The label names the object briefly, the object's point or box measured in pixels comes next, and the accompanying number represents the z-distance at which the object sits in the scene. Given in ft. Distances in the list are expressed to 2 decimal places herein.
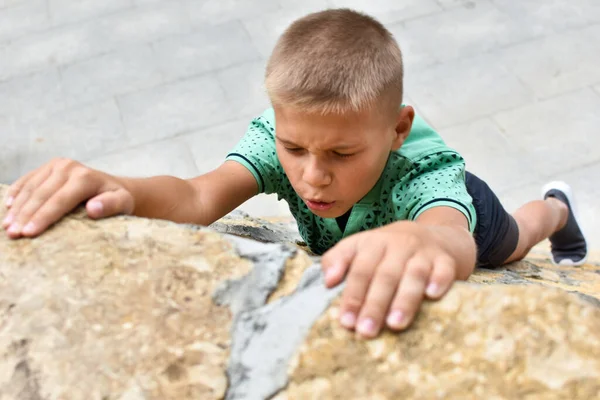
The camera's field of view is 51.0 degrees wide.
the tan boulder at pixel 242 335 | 1.97
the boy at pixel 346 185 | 2.21
